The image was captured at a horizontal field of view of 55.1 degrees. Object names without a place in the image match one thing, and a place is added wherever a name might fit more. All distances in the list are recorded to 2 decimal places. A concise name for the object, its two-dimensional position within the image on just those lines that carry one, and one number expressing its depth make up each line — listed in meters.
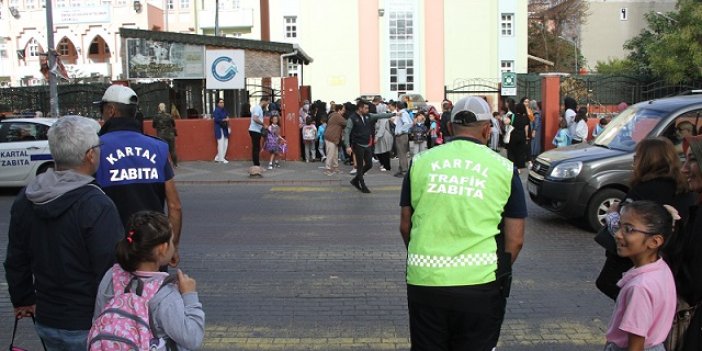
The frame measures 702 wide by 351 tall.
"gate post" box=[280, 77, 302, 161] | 19.48
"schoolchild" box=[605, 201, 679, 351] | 3.05
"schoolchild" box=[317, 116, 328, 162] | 19.58
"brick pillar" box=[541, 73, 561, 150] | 20.47
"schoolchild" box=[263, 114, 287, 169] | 17.70
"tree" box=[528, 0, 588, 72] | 60.41
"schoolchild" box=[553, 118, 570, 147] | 17.33
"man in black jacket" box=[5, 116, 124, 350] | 3.18
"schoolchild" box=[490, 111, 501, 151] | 20.53
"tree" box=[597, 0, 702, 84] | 31.45
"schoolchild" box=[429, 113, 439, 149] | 19.14
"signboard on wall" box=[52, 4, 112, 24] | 50.94
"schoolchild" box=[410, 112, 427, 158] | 16.80
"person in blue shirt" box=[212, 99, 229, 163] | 18.72
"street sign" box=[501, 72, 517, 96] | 23.58
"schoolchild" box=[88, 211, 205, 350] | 2.77
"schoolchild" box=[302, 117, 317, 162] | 19.11
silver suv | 9.40
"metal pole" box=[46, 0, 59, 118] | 18.17
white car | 13.88
